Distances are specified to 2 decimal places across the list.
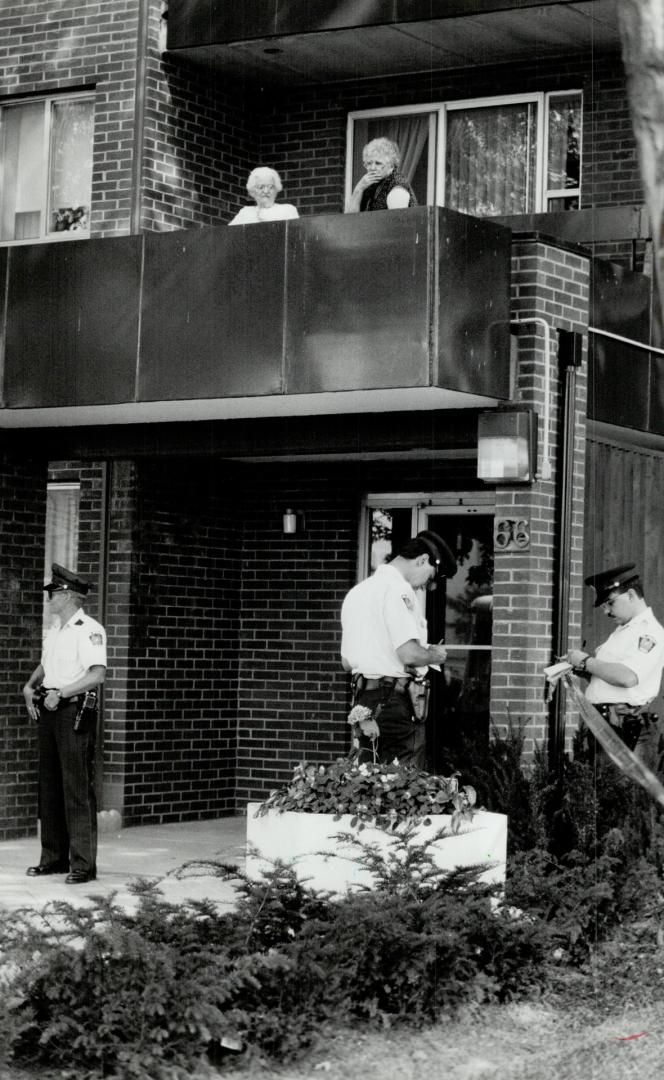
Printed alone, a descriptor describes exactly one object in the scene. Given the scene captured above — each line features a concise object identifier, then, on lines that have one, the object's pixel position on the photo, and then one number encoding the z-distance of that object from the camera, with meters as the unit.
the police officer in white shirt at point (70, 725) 10.61
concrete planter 8.05
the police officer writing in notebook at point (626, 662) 10.05
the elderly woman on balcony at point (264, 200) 11.50
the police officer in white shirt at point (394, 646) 9.47
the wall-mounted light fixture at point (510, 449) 10.35
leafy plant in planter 8.17
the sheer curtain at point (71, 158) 14.15
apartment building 10.45
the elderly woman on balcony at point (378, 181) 11.36
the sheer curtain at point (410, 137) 14.44
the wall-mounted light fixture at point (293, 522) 14.33
